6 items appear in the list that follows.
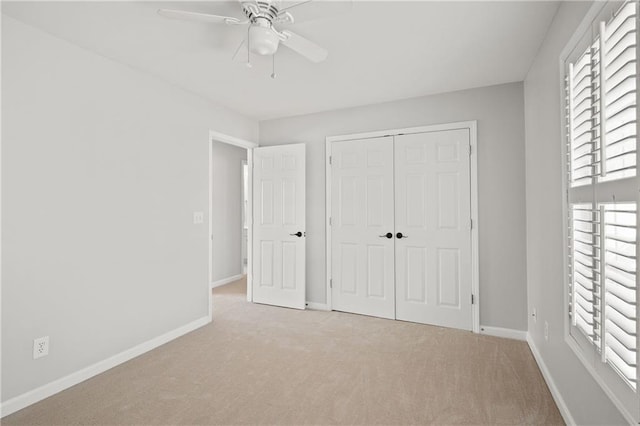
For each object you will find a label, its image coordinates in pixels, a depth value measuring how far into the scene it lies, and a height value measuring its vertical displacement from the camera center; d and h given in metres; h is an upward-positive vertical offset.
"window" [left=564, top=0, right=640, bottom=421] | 1.15 +0.05
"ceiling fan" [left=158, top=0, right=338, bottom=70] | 1.80 +1.07
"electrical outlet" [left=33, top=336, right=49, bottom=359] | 2.23 -0.89
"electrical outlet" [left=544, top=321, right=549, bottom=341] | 2.38 -0.84
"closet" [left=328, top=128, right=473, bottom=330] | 3.50 -0.15
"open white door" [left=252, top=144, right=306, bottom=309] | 4.25 -0.15
